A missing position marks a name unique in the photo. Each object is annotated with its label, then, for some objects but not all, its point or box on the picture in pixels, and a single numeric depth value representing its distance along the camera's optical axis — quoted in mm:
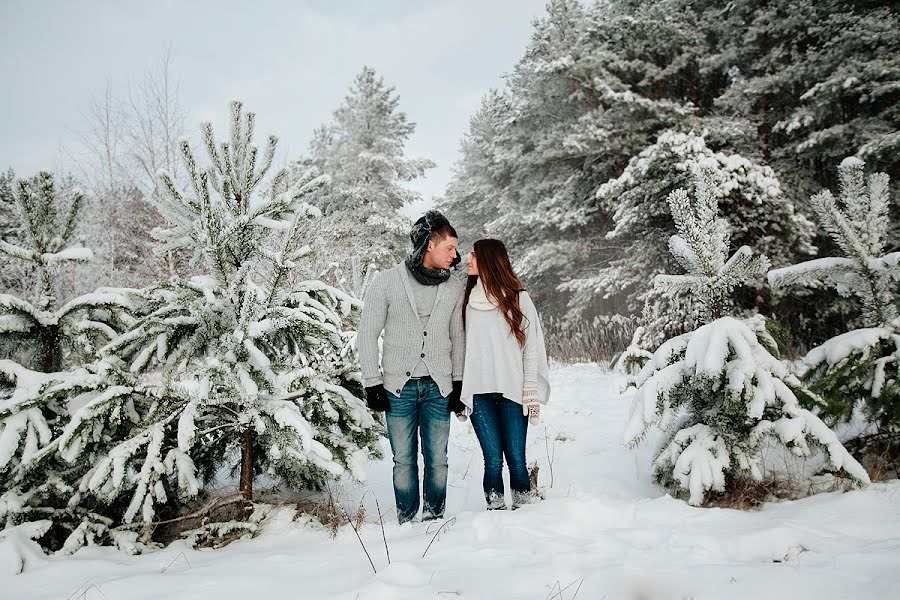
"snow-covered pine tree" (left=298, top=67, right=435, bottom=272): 19328
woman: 3041
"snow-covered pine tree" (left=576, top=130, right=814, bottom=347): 9188
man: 2961
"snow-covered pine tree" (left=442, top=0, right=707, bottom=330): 12328
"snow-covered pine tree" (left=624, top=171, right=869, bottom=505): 2688
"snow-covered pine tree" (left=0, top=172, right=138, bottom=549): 2482
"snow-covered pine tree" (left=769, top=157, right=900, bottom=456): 2861
